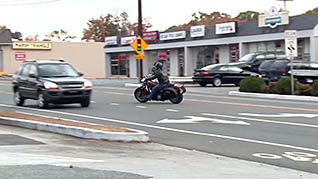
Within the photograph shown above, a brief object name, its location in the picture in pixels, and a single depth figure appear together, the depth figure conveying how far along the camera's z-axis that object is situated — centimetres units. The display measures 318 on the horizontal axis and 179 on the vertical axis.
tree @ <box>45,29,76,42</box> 12256
